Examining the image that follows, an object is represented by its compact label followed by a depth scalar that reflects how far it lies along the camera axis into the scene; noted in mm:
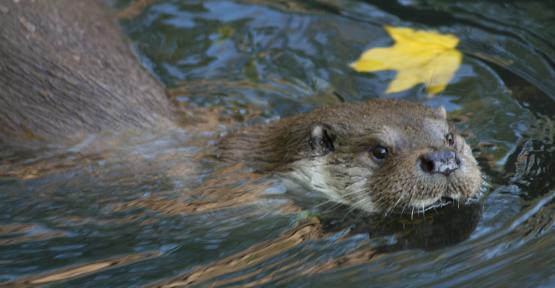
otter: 7590
